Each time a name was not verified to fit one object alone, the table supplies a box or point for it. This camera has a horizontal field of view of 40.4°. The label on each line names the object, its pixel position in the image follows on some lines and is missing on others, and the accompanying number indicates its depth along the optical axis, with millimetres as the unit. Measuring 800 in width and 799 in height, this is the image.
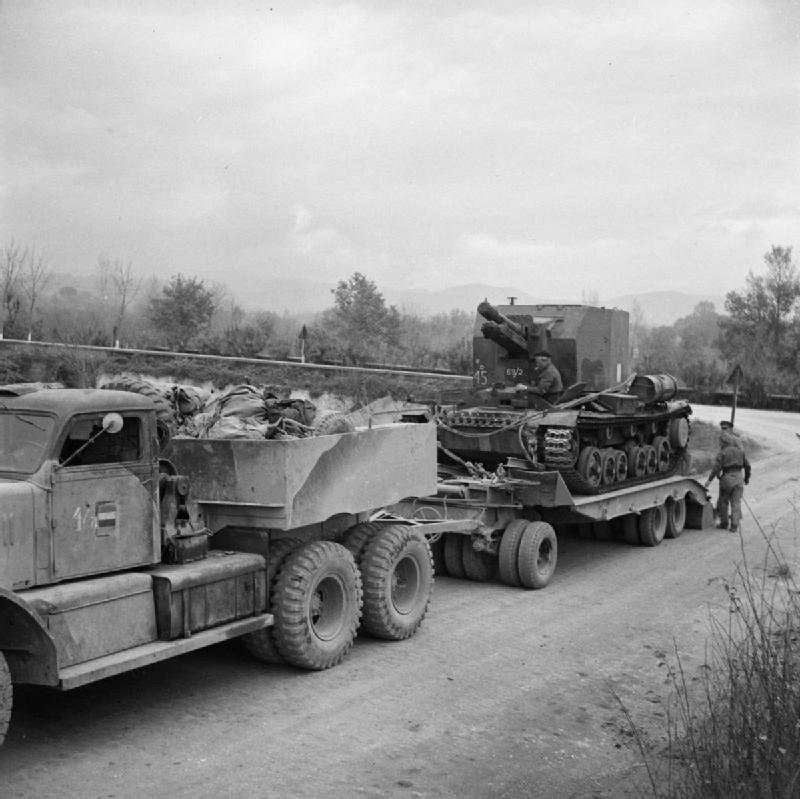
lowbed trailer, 11945
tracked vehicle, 13023
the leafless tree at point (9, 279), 41844
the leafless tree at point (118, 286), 35325
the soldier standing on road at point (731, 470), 15891
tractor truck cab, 6789
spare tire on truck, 8102
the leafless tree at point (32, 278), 50141
